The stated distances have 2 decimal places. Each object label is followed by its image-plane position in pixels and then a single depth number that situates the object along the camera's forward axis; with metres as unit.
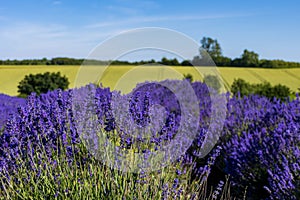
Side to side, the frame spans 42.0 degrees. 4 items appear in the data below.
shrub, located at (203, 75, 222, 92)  11.75
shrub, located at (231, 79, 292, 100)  10.99
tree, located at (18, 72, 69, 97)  17.05
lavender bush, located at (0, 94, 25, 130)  5.20
